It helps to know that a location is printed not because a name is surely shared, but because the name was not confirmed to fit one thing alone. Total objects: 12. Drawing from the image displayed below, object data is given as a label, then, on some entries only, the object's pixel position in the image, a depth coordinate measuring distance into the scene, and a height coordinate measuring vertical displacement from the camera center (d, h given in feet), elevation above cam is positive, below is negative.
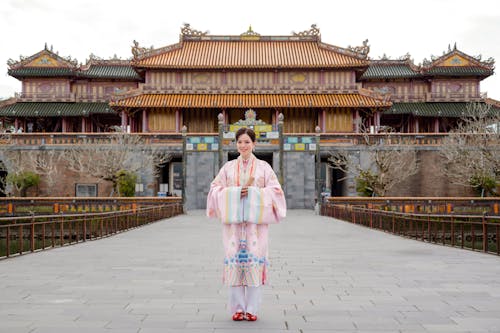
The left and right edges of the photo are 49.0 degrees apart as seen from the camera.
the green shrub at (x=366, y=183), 101.35 -0.38
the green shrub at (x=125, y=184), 105.70 -0.84
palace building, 130.21 +23.04
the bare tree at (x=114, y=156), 108.68 +5.00
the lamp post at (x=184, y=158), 98.68 +4.15
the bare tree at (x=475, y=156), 99.81 +4.93
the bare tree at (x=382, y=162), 106.56 +3.88
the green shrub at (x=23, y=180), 112.06 -0.17
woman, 17.62 -1.23
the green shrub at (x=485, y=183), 99.60 -0.25
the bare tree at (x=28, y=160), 116.16 +4.06
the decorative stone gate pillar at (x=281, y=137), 109.29 +8.77
